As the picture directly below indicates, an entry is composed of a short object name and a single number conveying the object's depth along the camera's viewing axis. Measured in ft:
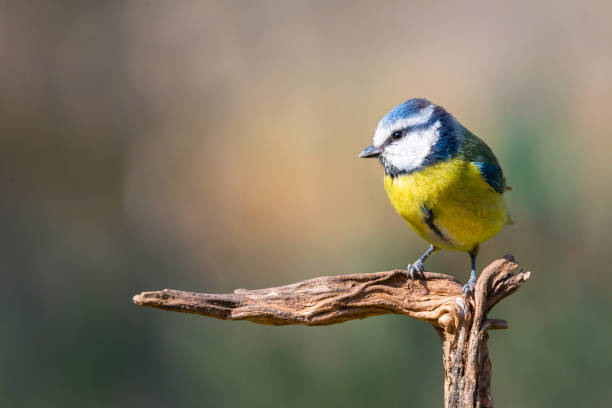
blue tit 13.48
